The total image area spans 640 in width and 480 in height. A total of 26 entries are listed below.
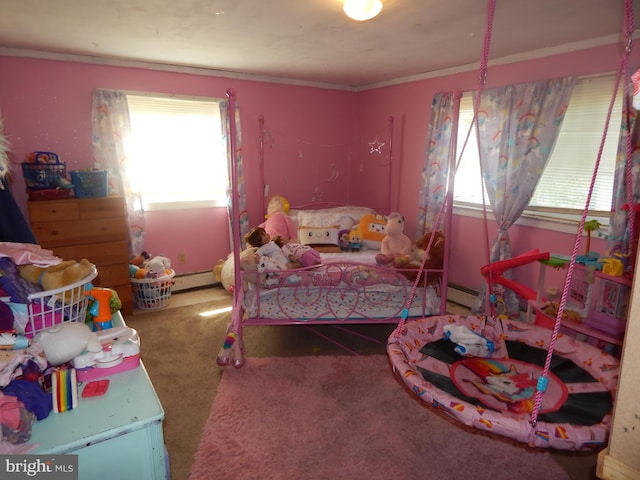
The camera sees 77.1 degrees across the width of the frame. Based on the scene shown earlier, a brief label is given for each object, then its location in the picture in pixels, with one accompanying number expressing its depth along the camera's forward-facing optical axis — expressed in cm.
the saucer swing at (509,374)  130
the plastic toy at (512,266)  270
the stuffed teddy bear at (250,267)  284
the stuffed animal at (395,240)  343
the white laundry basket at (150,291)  381
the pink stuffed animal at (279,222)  410
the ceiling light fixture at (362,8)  209
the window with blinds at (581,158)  297
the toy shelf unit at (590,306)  247
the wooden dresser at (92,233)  329
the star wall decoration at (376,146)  492
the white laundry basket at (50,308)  124
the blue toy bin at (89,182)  342
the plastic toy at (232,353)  279
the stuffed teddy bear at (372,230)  407
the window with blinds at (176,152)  396
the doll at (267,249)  294
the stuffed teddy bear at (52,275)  129
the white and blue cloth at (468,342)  216
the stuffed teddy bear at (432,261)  297
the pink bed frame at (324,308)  276
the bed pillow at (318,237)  409
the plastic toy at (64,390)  108
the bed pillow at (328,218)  430
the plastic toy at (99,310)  151
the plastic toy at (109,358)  120
